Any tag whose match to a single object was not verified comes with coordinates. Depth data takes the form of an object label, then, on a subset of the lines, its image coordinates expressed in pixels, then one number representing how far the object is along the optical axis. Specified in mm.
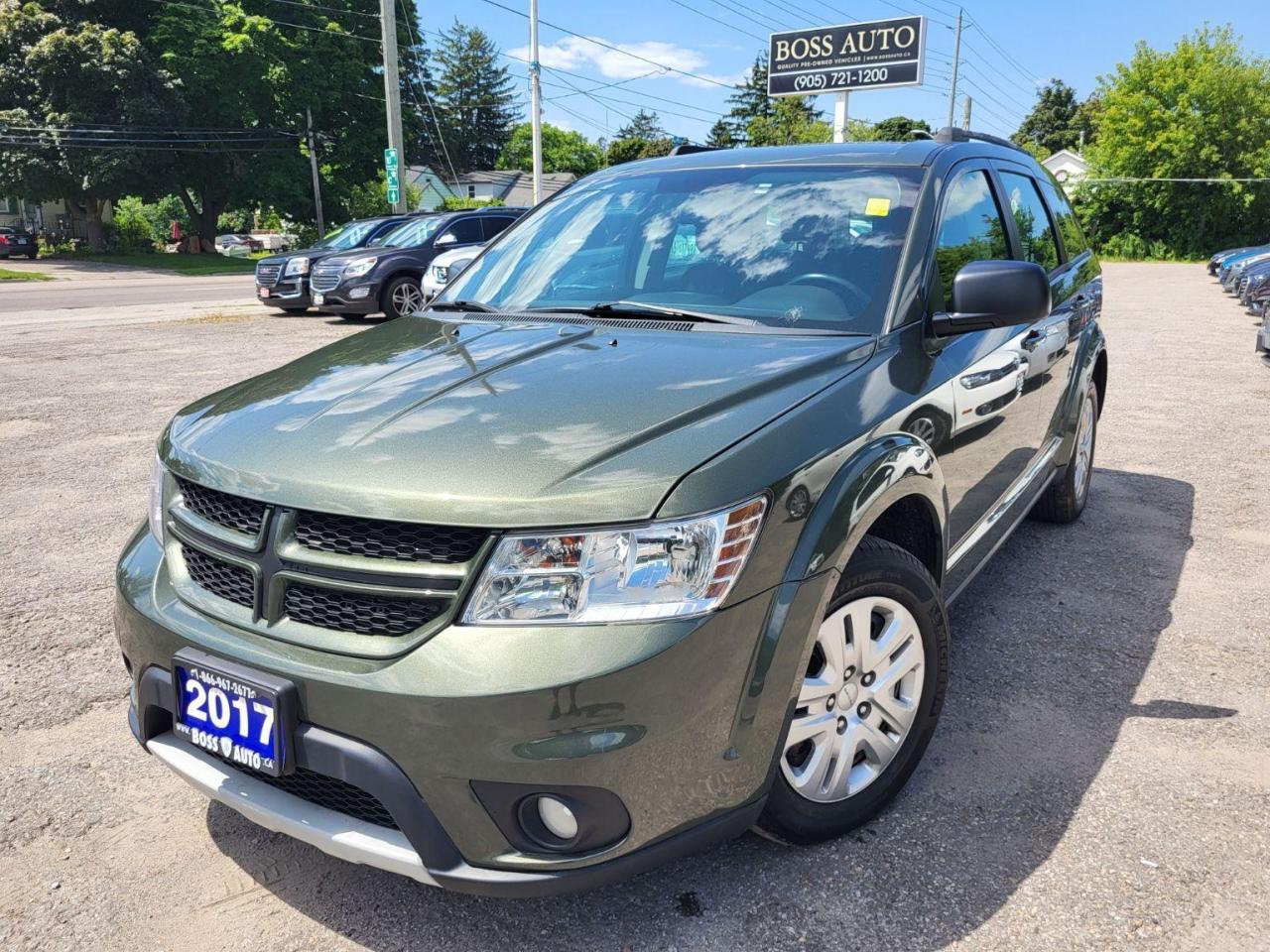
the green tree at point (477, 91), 93625
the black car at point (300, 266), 14797
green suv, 1760
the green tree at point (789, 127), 60728
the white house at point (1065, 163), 70312
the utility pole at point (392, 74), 20672
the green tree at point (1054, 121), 95312
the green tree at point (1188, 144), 43438
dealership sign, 38750
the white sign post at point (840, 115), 37938
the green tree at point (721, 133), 83525
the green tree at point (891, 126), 57969
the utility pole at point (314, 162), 41219
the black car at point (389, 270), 13555
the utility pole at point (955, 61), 55853
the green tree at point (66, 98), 37531
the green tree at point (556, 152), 96750
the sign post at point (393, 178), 21156
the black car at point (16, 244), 40281
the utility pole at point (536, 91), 26141
